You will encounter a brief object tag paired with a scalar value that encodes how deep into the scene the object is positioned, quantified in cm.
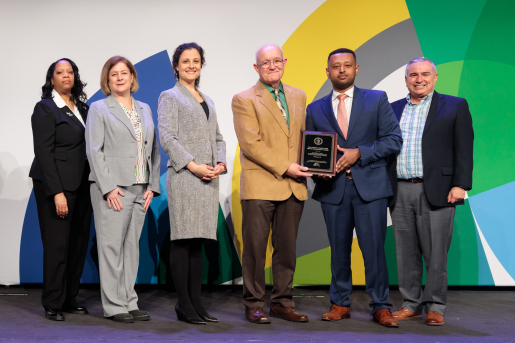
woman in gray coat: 283
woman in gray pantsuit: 287
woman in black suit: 300
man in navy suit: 291
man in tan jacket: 290
